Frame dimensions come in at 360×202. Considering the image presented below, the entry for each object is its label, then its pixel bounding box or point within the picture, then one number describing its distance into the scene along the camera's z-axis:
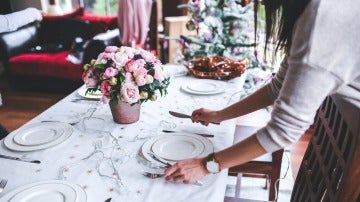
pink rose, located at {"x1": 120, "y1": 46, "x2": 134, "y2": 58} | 1.10
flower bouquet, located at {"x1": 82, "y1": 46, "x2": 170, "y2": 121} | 1.06
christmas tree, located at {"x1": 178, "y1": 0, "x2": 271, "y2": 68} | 2.48
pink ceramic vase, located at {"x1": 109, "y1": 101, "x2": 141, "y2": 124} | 1.14
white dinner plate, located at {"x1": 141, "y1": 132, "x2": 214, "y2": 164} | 0.94
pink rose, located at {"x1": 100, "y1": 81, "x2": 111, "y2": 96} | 1.06
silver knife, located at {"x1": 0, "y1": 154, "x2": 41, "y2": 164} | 0.94
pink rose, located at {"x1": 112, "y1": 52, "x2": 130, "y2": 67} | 1.07
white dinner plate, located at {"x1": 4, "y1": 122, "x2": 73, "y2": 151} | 1.01
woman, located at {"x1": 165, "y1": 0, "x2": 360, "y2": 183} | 0.61
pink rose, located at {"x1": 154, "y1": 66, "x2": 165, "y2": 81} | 1.10
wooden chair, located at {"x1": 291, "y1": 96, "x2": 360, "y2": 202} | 0.74
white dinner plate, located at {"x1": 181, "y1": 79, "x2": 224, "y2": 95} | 1.44
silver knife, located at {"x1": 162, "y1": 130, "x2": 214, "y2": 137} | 1.08
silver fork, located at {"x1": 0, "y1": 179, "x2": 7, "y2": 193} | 0.82
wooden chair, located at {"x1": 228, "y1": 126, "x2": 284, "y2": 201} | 1.40
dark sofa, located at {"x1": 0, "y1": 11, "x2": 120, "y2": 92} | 3.54
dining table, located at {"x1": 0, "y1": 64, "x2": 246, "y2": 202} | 0.80
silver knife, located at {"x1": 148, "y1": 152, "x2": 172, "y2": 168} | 0.90
